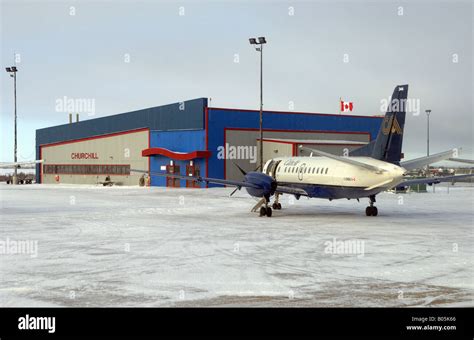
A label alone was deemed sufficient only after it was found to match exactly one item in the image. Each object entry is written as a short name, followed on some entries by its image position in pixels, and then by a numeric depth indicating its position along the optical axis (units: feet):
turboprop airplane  83.51
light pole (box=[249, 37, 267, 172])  158.82
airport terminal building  210.59
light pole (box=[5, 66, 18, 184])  265.95
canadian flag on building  256.11
